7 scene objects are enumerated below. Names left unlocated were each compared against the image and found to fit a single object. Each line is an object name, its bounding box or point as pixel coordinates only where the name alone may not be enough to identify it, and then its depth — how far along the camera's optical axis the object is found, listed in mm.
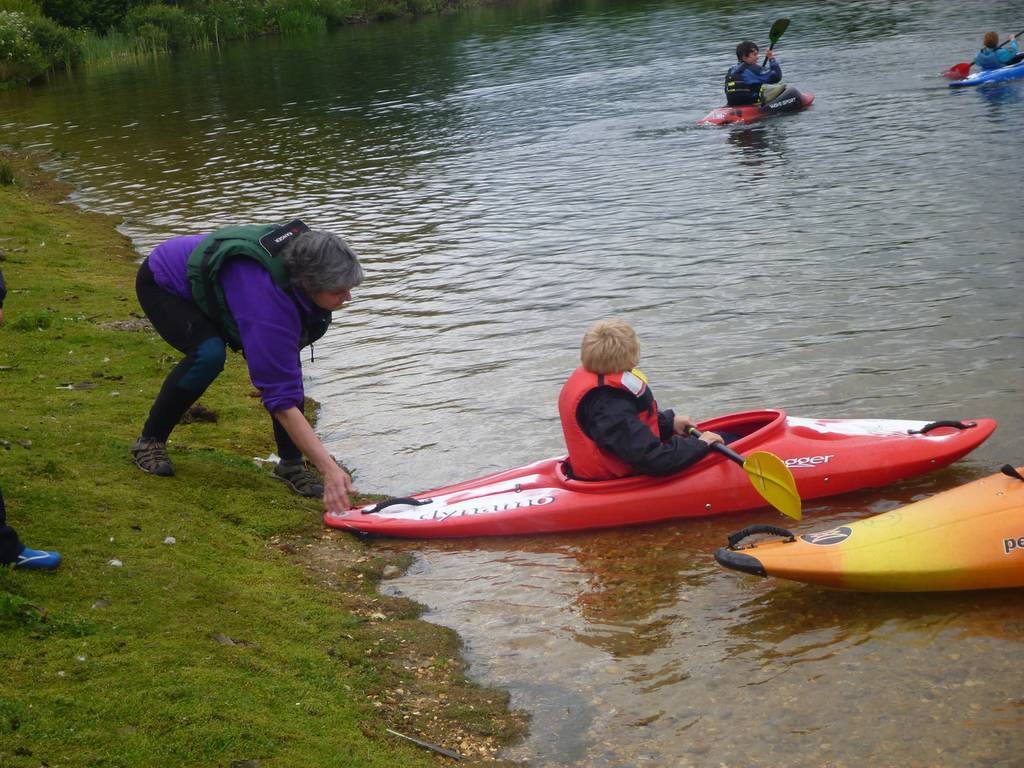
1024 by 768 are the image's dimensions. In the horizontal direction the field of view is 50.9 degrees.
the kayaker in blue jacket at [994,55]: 17453
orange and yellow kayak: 5008
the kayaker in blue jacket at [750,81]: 17469
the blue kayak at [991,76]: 17066
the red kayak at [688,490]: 6180
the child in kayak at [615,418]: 5961
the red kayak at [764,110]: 17500
